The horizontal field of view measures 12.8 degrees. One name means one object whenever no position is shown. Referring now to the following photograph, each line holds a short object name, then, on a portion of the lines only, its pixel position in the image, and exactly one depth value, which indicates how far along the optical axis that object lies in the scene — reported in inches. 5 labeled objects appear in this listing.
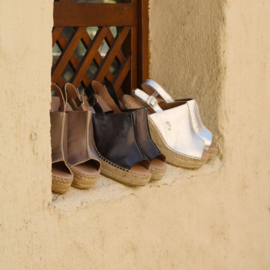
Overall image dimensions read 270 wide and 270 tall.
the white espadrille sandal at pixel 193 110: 160.0
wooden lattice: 163.1
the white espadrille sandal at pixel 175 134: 155.1
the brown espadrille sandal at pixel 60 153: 141.0
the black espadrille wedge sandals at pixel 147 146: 149.8
